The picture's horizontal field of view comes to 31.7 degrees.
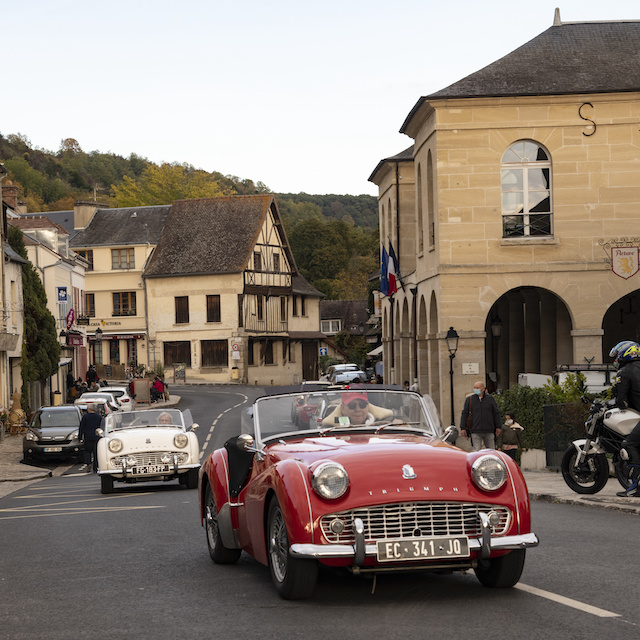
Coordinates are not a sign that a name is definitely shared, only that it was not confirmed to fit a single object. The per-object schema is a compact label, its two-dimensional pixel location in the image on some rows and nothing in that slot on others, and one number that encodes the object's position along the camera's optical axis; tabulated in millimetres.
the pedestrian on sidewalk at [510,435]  21141
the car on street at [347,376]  62178
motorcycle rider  13266
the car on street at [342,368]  71288
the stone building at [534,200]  31094
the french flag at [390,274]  40281
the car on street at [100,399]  40406
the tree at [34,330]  44344
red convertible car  6703
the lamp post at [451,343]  30688
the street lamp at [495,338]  34844
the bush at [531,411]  21953
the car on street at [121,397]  47094
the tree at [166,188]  104375
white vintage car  19031
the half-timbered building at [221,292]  77562
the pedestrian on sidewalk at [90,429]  26344
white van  24828
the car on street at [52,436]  29953
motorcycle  13727
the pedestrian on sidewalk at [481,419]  20703
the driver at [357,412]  8445
